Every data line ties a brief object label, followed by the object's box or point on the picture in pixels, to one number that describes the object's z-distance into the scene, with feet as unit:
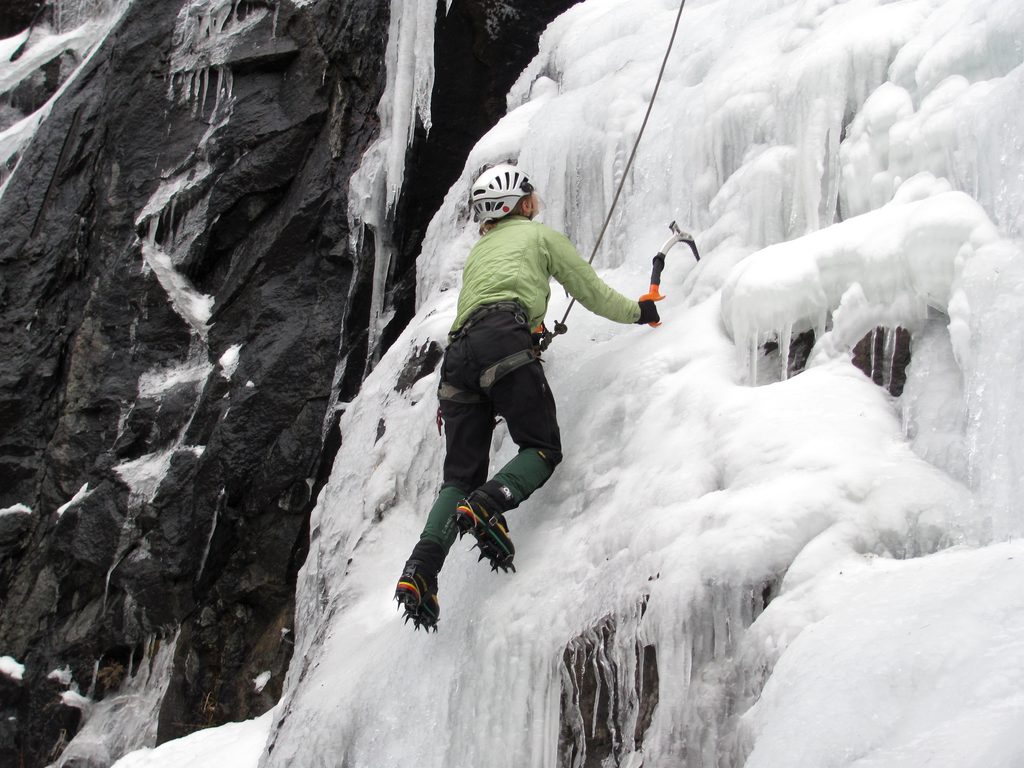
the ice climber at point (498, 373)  11.16
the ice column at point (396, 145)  25.58
